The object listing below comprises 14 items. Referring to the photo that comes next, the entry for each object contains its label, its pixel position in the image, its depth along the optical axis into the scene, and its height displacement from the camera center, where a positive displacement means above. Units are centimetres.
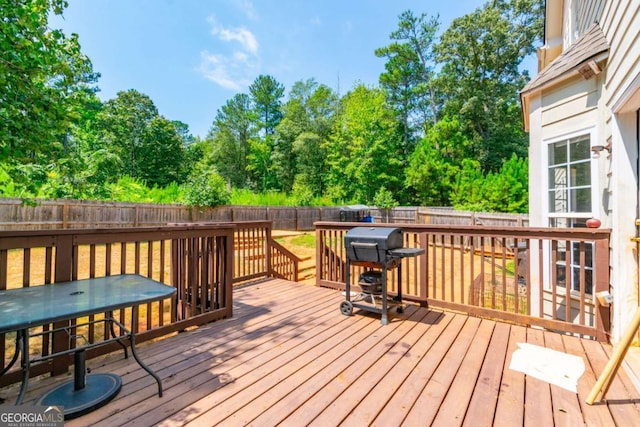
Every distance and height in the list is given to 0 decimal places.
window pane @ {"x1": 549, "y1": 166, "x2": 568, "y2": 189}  371 +52
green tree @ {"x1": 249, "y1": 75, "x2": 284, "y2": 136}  2881 +1150
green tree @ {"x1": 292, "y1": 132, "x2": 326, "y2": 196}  2520 +489
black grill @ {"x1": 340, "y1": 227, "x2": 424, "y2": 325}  318 -46
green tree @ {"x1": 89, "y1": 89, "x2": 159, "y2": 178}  2298 +724
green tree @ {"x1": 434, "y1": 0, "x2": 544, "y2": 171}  1980 +1049
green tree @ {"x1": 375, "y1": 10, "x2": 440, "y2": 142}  2317 +1178
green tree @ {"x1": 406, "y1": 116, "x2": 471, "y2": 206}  1969 +372
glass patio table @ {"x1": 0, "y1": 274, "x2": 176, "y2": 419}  146 -49
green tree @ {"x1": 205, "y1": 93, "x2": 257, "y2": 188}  2864 +766
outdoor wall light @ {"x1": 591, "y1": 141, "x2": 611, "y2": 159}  280 +68
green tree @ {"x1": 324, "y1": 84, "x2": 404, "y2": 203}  2219 +519
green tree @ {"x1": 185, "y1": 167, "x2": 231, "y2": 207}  1313 +103
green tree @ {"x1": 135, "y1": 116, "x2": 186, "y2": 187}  2488 +534
